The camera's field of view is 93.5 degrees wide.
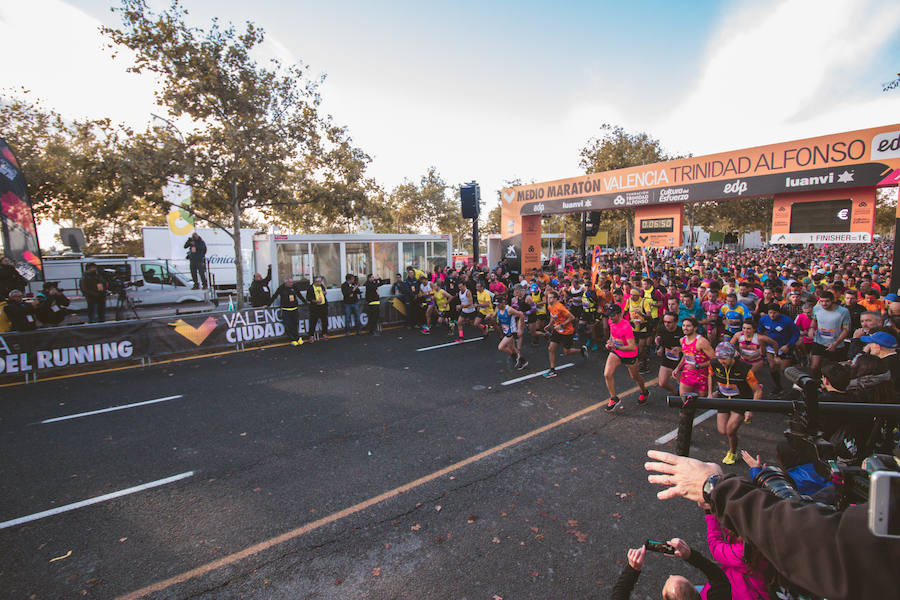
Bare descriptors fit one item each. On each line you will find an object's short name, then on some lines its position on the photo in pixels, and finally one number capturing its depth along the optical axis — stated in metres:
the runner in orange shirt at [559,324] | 8.88
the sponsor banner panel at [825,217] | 11.32
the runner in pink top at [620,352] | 6.99
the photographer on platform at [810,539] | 1.05
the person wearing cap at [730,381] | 5.29
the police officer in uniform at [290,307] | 12.52
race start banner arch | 10.78
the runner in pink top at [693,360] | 5.85
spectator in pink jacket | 2.14
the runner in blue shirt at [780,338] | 7.43
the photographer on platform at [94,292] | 12.90
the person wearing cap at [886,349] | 4.79
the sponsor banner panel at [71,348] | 9.32
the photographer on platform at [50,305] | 10.83
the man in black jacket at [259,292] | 13.84
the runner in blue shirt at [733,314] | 8.00
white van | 16.02
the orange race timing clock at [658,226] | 14.92
